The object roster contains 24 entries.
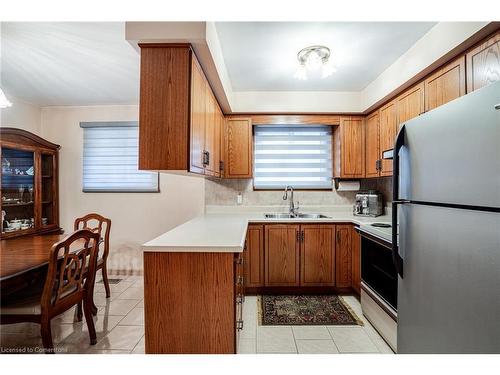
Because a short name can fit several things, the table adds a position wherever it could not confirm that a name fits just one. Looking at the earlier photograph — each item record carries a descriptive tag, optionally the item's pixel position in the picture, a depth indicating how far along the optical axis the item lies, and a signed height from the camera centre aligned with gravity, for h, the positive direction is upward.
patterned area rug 2.32 -1.24
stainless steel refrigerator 0.89 -0.17
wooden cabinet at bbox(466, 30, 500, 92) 1.47 +0.77
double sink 3.32 -0.37
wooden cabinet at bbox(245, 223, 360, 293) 2.88 -0.79
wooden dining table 1.69 -0.54
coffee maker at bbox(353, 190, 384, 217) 3.06 -0.21
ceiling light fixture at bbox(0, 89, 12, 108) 2.22 +0.78
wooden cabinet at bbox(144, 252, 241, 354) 1.53 -0.70
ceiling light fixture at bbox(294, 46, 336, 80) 2.16 +1.14
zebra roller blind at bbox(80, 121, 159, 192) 3.62 +0.41
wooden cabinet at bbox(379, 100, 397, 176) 2.60 +0.62
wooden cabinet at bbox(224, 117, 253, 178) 3.21 +0.53
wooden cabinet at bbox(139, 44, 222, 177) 1.63 +0.53
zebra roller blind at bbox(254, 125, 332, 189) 3.51 +0.41
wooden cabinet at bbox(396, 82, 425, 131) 2.20 +0.79
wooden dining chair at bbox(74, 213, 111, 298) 2.82 -0.58
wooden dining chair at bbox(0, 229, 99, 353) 1.66 -0.79
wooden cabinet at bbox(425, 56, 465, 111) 1.75 +0.78
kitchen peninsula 1.53 -0.63
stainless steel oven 1.85 -0.79
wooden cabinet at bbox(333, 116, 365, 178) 3.23 +0.52
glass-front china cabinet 2.98 +0.06
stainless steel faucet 3.38 -0.22
